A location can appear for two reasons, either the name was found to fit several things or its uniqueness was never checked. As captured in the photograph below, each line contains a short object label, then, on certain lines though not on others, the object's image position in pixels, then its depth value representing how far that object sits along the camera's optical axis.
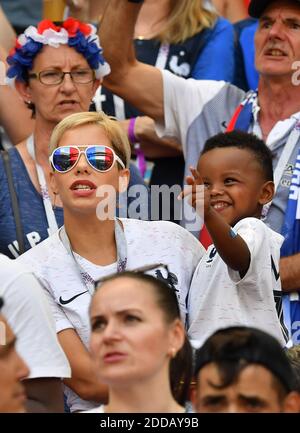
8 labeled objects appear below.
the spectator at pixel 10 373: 8.91
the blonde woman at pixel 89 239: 10.77
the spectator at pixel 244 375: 8.62
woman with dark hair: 8.83
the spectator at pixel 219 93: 13.55
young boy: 10.34
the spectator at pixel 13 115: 14.27
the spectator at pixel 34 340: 9.87
